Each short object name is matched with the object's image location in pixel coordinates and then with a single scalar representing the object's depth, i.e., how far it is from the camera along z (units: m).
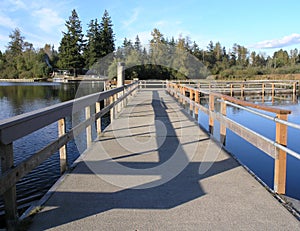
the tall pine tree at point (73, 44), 78.88
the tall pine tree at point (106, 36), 78.56
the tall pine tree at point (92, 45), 77.62
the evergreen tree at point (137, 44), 73.23
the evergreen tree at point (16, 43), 106.44
